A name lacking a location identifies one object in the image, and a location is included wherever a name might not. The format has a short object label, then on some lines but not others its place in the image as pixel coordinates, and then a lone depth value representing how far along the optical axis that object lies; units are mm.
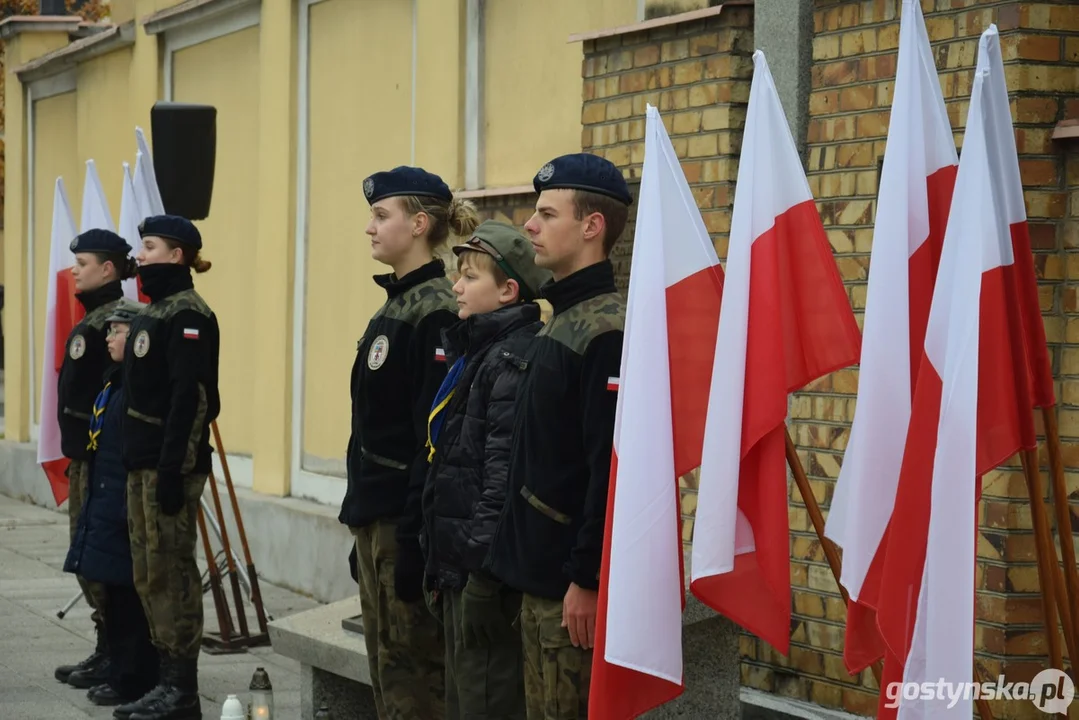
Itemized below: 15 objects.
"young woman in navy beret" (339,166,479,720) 8852
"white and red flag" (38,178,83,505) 15486
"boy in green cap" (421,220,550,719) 7568
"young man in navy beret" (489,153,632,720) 7043
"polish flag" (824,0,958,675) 6329
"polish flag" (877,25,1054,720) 5707
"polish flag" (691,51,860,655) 6585
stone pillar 9663
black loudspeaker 14786
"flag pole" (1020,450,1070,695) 6086
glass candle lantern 8884
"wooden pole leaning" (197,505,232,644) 13994
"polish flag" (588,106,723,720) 6628
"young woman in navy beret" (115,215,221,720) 11537
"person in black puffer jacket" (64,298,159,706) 12172
